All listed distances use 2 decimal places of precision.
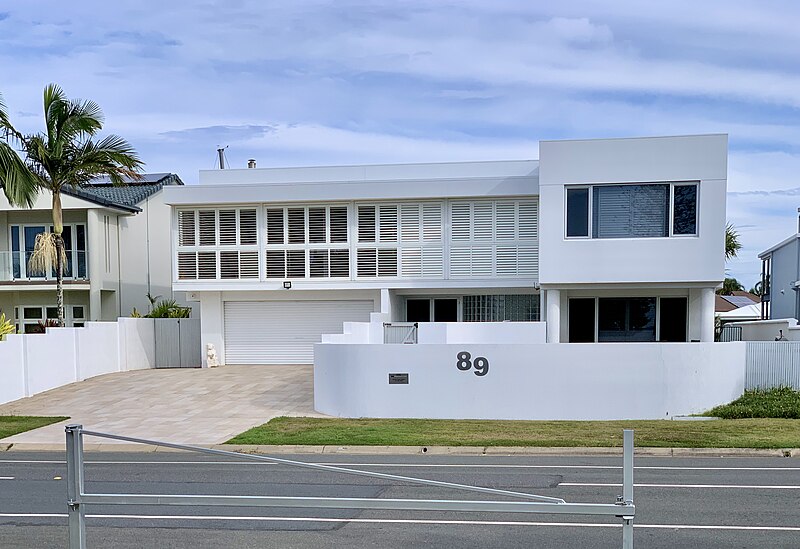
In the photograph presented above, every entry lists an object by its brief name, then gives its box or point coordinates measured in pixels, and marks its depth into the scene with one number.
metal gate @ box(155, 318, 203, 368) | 28.58
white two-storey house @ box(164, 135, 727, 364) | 22.11
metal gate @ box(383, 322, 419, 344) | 21.78
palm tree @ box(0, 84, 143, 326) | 23.27
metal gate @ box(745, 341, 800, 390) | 18.19
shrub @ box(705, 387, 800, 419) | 16.58
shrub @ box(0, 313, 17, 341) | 21.03
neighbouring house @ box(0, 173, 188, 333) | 30.89
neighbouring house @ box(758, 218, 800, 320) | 30.56
